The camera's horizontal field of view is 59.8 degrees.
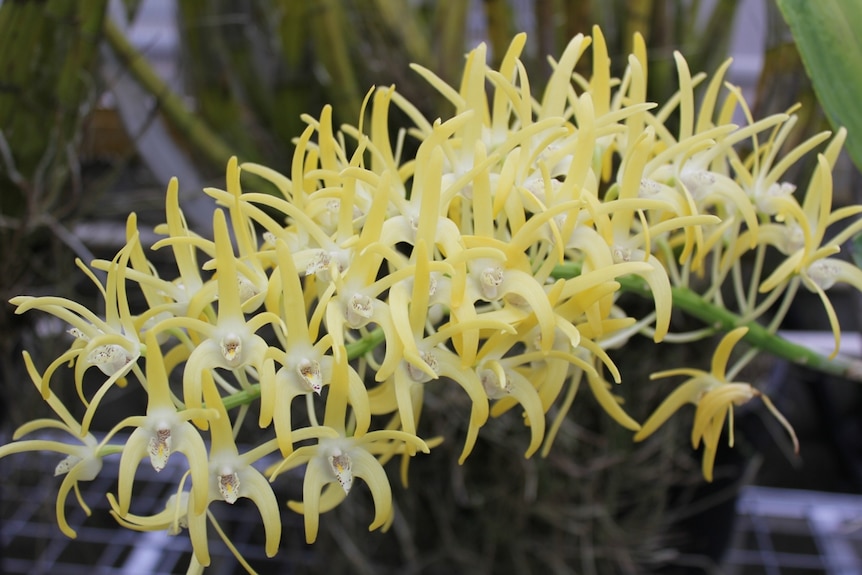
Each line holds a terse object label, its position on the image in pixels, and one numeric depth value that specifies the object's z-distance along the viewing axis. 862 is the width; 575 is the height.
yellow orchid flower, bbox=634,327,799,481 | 0.25
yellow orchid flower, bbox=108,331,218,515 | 0.19
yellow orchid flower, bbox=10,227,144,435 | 0.20
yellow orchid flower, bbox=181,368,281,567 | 0.20
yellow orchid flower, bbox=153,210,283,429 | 0.19
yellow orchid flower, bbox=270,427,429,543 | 0.21
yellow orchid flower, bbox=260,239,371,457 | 0.19
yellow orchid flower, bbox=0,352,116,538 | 0.21
